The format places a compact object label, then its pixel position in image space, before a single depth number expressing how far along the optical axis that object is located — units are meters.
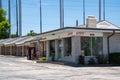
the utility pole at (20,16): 41.64
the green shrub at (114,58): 16.75
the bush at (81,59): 16.65
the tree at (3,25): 49.93
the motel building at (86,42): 16.98
